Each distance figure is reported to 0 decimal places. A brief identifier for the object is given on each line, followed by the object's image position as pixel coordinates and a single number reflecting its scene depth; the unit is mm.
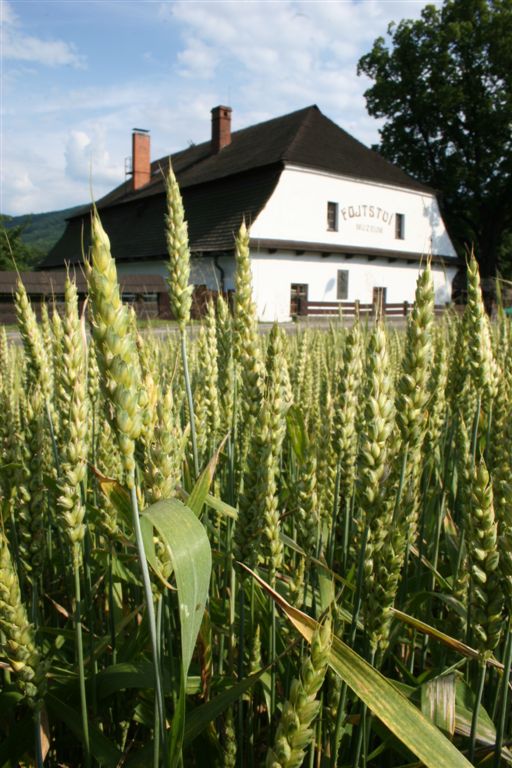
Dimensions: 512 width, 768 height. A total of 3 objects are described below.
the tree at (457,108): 30016
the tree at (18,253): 40062
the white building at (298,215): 24047
